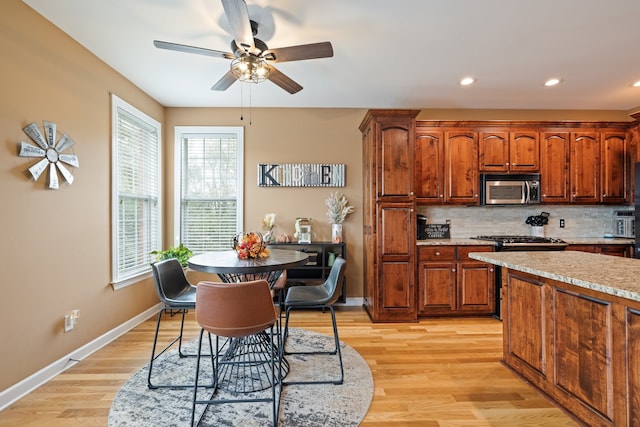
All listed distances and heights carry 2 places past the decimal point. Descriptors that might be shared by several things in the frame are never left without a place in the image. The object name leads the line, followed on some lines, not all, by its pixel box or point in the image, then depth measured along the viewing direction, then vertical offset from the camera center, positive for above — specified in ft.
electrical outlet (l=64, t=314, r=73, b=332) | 7.96 -2.84
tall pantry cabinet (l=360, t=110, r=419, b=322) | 11.55 -0.18
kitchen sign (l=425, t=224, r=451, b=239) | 13.61 -0.71
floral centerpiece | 7.62 -0.82
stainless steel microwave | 12.73 +1.11
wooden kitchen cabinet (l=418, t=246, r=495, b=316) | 11.83 -2.60
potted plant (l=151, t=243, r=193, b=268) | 11.60 -1.47
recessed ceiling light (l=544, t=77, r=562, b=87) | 10.89 +4.89
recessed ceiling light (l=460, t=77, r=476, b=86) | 10.78 +4.91
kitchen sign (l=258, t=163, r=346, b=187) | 13.47 +1.82
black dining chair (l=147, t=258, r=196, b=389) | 6.95 -1.90
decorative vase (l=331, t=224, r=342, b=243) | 12.98 -0.75
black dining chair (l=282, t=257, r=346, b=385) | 7.29 -2.06
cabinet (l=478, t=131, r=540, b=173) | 12.72 +2.77
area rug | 6.01 -4.06
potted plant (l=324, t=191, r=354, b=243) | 13.03 +0.11
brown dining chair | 5.62 -1.79
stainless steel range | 11.66 -1.16
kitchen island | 4.74 -2.18
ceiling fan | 5.93 +3.78
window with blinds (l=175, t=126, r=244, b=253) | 13.51 +1.30
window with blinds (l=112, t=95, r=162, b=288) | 10.05 +0.94
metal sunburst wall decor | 7.04 +1.59
